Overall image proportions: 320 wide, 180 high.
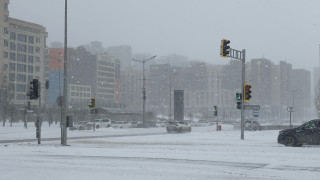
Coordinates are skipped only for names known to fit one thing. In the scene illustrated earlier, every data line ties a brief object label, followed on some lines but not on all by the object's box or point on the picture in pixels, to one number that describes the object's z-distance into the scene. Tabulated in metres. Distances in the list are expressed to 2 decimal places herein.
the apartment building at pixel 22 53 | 126.91
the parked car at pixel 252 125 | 57.88
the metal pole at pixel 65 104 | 24.44
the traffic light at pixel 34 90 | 25.22
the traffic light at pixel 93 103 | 43.00
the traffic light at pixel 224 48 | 29.58
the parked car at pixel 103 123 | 65.94
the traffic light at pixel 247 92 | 31.27
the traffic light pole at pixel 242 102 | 31.77
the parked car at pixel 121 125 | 68.38
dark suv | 23.44
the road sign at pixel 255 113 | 34.64
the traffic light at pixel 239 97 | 31.89
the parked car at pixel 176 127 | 48.41
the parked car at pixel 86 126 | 57.41
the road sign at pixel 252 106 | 31.73
